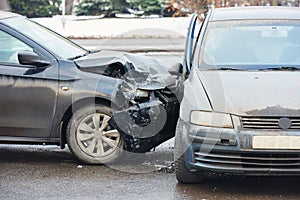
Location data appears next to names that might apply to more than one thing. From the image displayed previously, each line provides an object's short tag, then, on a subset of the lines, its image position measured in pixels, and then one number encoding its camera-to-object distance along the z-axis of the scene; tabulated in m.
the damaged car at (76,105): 12.77
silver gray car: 10.23
